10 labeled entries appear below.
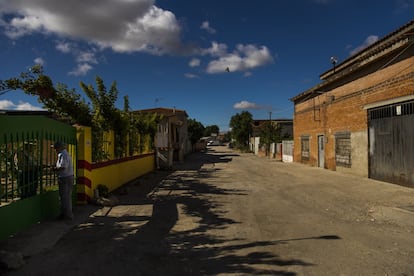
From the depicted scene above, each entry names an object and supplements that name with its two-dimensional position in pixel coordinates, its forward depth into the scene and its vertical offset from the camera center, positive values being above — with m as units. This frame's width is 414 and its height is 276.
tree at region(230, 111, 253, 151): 60.22 +2.64
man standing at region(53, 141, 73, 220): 7.13 -0.76
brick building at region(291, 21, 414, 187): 12.62 +1.18
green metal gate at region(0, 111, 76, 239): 5.77 -0.52
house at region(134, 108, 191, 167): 21.50 +0.31
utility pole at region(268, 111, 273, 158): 39.11 +0.45
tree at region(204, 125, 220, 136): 144.00 +5.65
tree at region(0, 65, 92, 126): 8.60 +1.32
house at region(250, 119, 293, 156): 42.47 +1.20
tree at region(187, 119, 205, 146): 58.83 +2.18
